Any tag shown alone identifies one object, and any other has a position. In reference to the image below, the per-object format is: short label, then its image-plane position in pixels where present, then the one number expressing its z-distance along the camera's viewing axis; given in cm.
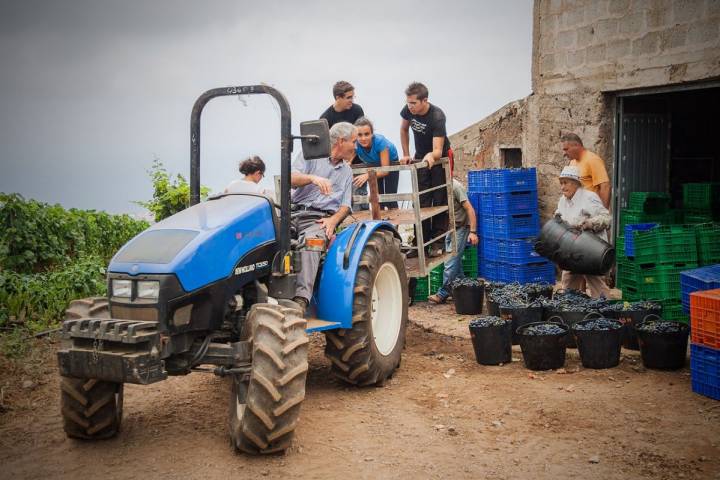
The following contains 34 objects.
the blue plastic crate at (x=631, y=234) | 794
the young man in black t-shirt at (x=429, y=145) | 845
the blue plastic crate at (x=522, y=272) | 985
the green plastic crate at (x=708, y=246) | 753
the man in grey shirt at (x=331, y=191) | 579
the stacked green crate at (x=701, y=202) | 1014
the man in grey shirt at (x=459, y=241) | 945
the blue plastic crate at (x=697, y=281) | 594
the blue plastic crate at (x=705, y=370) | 529
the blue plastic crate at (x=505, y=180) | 995
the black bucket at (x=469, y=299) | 871
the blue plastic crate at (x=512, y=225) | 991
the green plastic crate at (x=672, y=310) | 737
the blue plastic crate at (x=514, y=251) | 982
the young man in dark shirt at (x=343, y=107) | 830
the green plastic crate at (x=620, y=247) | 856
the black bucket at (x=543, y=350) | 622
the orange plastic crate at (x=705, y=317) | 521
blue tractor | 425
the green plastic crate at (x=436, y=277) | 993
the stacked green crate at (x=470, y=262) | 1023
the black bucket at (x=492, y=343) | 645
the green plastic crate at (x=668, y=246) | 745
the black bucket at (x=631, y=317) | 673
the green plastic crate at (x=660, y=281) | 736
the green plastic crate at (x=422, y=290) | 964
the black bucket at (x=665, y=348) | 605
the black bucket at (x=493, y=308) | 763
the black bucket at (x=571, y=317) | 686
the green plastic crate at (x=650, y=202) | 992
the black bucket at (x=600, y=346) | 619
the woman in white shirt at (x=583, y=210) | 775
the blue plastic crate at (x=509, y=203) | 992
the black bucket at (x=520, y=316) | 704
